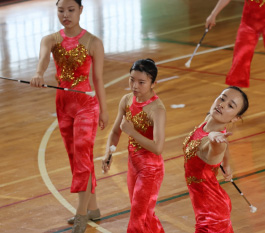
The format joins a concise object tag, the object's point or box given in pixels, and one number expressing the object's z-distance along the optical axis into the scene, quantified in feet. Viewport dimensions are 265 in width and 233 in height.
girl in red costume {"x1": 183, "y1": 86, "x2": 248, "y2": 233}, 24.11
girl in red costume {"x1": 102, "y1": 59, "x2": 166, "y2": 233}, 25.46
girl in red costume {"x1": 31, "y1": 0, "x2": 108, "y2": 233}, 29.44
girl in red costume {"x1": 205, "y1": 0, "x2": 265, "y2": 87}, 42.43
